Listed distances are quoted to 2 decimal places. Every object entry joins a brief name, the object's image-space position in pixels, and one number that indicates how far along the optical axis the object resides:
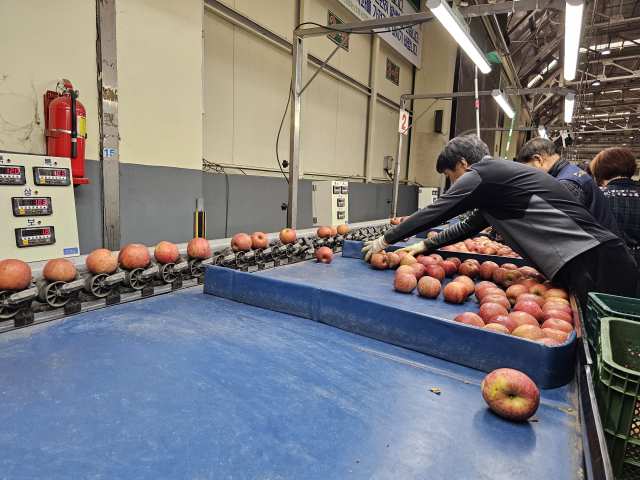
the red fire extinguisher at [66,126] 3.43
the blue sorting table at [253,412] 1.07
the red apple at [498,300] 2.20
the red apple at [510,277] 2.88
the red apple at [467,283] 2.64
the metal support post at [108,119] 3.98
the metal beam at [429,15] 4.16
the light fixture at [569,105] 8.76
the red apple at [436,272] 2.98
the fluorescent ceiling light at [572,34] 3.93
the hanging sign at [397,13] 8.66
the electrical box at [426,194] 10.78
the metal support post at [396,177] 8.41
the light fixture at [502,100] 7.77
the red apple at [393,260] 3.57
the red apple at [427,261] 3.24
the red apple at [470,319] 1.82
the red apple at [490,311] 2.02
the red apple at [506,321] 1.79
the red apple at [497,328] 1.70
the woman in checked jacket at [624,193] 3.40
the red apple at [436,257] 3.36
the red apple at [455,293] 2.49
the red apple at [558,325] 1.76
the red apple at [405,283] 2.73
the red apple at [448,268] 3.25
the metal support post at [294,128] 4.98
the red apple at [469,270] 3.26
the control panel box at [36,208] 3.03
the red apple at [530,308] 2.04
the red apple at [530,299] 2.25
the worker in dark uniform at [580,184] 2.97
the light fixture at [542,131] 11.78
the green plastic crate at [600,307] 1.54
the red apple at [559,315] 1.92
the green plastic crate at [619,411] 1.04
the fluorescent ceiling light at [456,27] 3.97
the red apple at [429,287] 2.62
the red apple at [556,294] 2.34
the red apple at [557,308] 1.99
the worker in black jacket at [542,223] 2.26
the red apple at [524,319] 1.85
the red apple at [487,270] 3.18
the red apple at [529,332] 1.67
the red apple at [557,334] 1.65
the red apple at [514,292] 2.53
